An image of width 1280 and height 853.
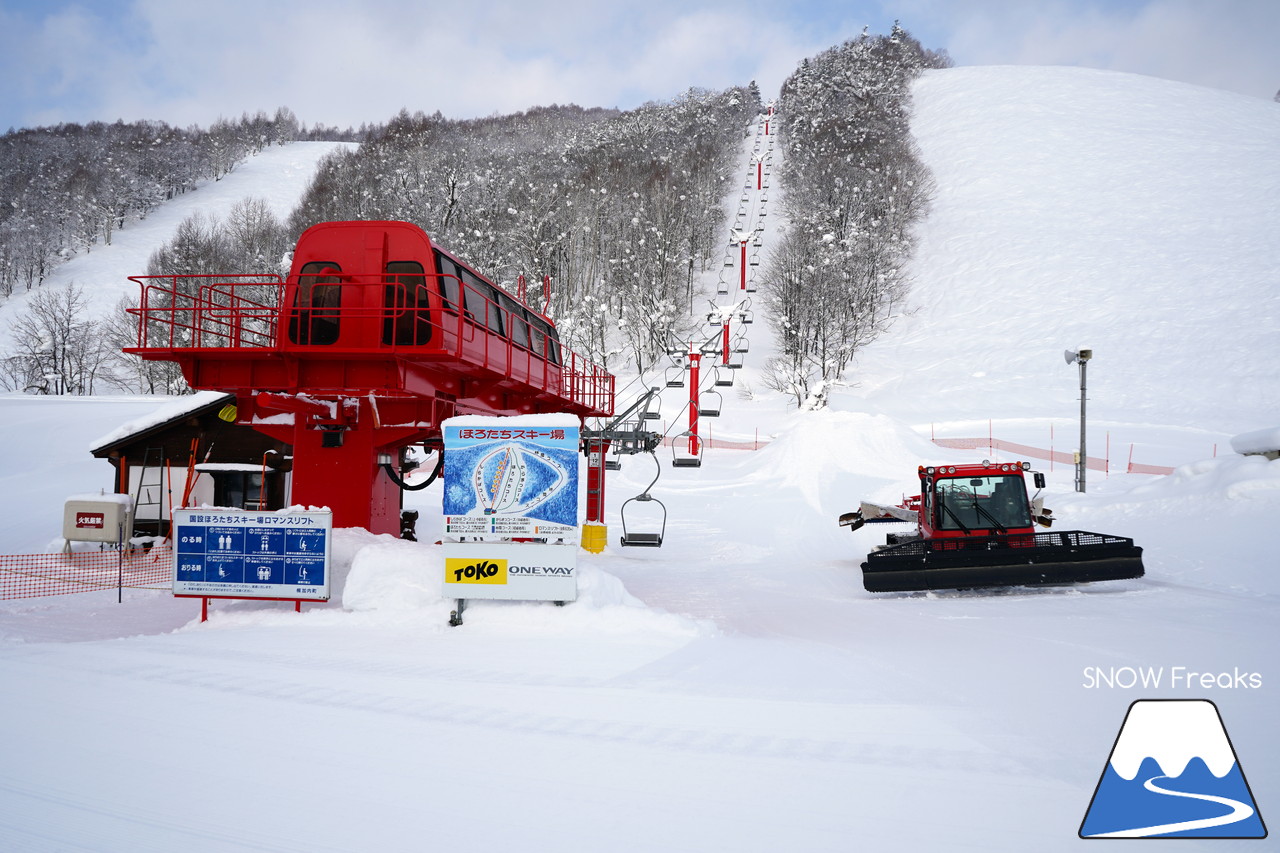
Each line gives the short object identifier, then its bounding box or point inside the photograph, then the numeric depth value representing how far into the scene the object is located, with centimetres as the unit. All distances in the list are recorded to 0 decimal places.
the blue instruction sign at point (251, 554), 870
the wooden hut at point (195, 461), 1744
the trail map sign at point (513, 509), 830
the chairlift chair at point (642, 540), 1343
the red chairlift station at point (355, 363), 1042
